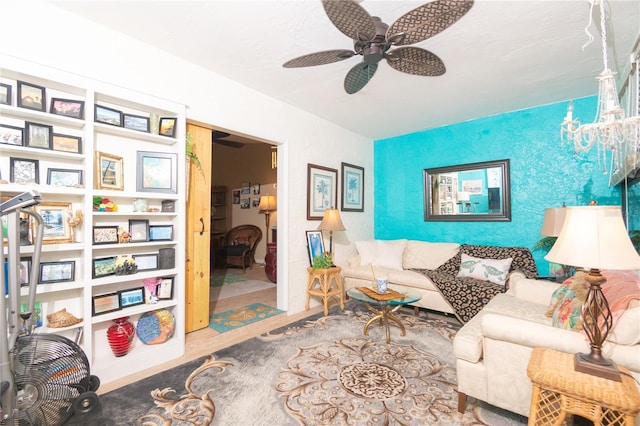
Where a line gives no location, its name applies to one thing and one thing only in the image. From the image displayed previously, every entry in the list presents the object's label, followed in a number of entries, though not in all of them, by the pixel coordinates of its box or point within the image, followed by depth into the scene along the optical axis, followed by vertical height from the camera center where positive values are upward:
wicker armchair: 6.43 -0.72
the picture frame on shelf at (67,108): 1.95 +0.80
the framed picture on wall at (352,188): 4.51 +0.50
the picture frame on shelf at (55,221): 1.92 -0.02
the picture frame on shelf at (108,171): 2.16 +0.38
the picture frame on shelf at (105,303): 2.12 -0.67
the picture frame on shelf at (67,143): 1.97 +0.55
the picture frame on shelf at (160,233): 2.43 -0.13
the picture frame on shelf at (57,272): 1.89 -0.37
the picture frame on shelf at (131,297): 2.27 -0.67
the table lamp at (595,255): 1.22 -0.18
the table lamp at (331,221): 3.71 -0.05
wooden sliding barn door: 2.90 -0.19
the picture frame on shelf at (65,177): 1.97 +0.31
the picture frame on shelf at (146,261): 2.34 -0.37
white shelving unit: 1.86 +0.17
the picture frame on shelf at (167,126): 2.46 +0.83
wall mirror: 3.87 +0.35
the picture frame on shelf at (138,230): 2.33 -0.10
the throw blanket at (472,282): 3.06 -0.79
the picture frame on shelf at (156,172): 2.36 +0.41
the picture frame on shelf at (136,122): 2.29 +0.82
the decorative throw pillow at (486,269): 3.28 -0.66
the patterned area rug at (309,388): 1.70 -1.23
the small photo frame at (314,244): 3.80 -0.39
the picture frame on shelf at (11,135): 1.79 +0.56
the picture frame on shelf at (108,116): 2.14 +0.82
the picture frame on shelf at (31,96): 1.81 +0.83
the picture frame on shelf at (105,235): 2.14 -0.13
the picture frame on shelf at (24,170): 1.84 +0.33
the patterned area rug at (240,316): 3.10 -1.21
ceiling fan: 1.44 +1.11
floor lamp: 6.55 +0.34
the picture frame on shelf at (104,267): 2.11 -0.38
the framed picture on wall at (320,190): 3.87 +0.41
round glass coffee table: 2.66 -0.82
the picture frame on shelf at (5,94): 1.78 +0.82
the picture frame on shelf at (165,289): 2.47 -0.64
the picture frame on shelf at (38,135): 1.86 +0.58
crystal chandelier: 1.69 +0.59
